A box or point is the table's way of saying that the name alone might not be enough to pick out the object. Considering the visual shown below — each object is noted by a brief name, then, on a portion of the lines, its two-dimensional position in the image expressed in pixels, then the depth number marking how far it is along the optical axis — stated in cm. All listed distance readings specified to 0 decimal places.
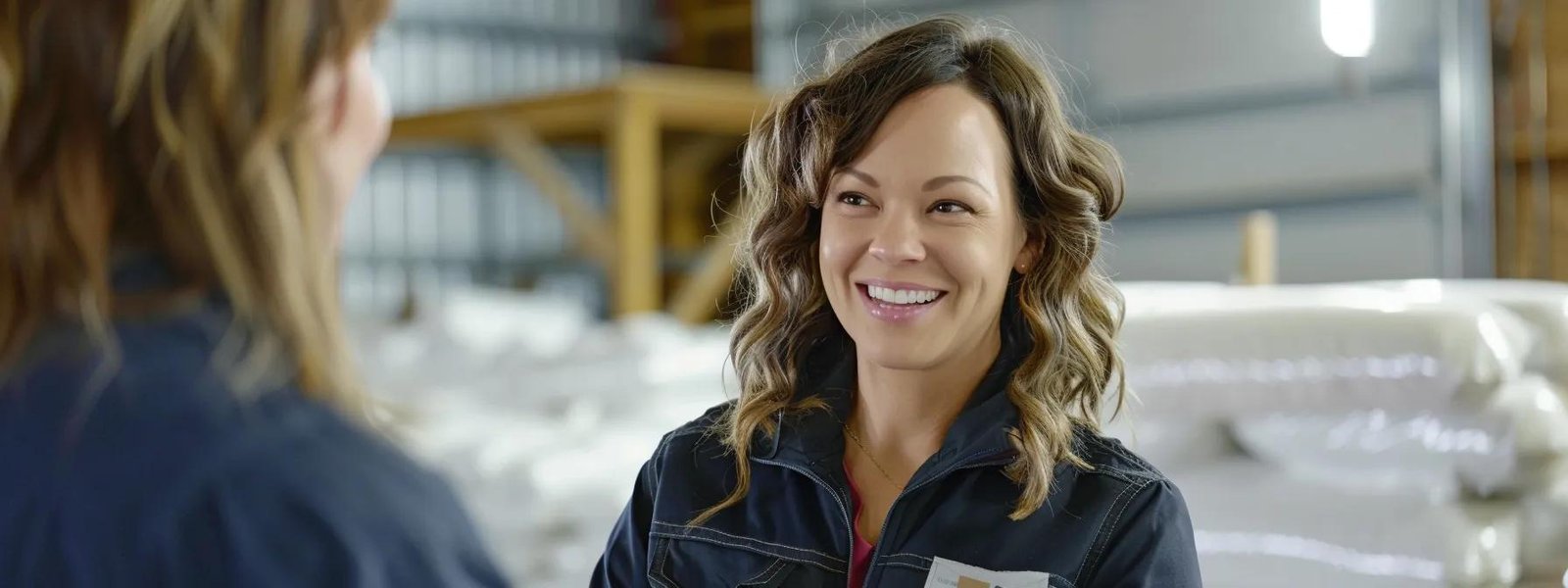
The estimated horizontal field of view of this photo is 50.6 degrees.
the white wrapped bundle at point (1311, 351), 191
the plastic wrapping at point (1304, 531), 194
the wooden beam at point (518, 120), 632
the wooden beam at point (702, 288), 665
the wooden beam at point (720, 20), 1040
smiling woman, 116
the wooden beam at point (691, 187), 862
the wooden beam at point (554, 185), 656
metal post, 630
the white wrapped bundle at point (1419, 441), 190
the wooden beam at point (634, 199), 608
